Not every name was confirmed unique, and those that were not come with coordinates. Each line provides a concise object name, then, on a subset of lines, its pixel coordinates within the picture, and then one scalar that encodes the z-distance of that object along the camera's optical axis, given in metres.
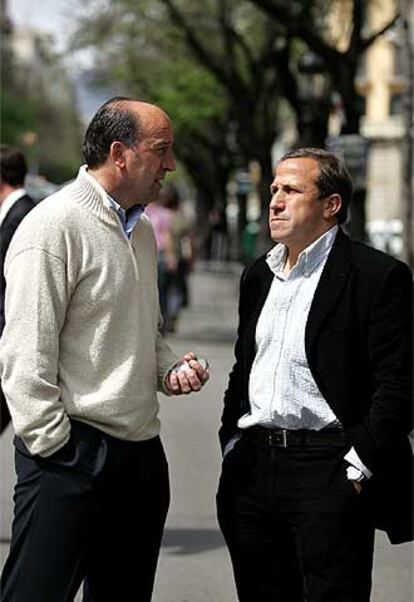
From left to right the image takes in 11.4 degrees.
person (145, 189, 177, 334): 23.88
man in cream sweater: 5.31
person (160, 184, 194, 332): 25.87
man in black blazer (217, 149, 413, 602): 5.76
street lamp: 37.89
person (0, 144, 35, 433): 9.02
